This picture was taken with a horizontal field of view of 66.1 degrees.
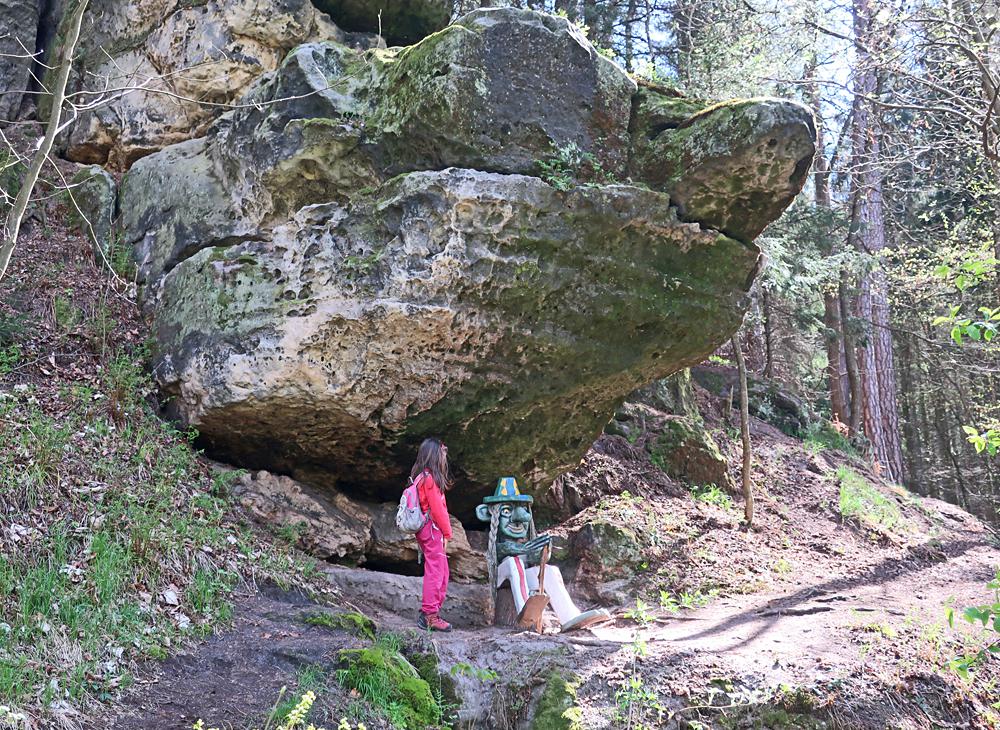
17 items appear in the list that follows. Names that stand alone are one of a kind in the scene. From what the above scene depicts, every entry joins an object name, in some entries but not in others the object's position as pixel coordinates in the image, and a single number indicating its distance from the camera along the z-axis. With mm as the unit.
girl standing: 6586
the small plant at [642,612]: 5551
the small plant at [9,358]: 6934
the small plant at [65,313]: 7844
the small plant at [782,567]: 9156
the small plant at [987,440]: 4055
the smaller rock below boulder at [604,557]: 8453
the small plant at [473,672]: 5297
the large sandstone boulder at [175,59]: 9883
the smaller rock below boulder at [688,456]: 10945
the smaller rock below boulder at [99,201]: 9023
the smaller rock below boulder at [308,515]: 7332
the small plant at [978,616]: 3875
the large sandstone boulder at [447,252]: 7012
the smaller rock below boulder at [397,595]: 7062
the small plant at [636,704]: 4995
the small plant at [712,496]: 10602
